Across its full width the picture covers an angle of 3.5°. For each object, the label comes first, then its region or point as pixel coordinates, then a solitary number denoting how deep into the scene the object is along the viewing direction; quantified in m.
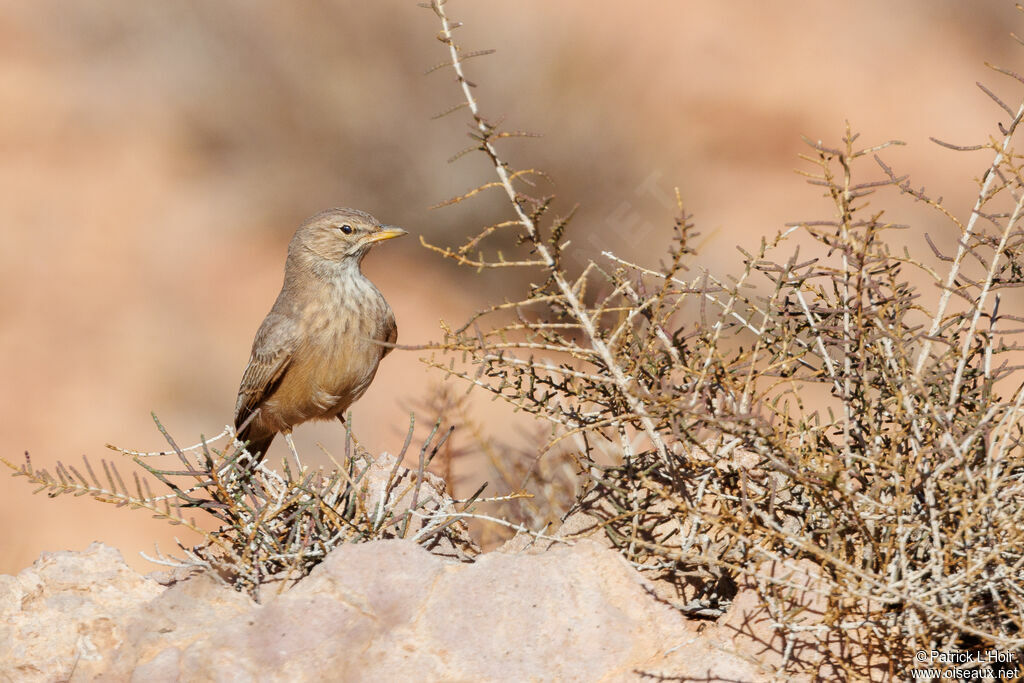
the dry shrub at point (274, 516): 4.75
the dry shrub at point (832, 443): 4.08
